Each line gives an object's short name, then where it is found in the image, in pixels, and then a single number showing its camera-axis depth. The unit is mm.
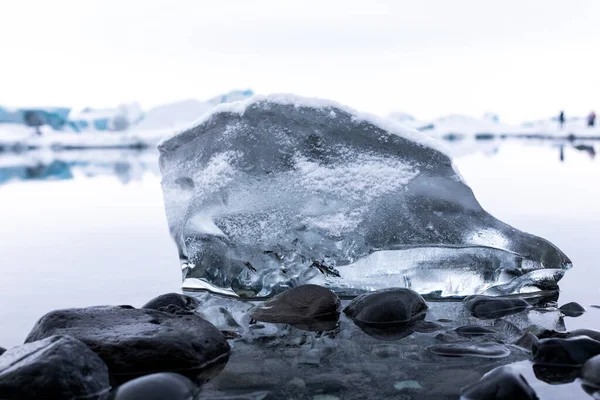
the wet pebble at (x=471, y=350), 2600
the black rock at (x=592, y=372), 2258
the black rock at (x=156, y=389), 2137
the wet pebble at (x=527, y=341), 2664
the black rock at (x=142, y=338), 2475
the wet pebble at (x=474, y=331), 2926
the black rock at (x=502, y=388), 2059
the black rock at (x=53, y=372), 2119
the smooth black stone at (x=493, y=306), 3306
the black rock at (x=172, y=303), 3373
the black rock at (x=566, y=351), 2457
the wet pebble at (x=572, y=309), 3248
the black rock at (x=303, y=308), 3236
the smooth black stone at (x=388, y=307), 3189
